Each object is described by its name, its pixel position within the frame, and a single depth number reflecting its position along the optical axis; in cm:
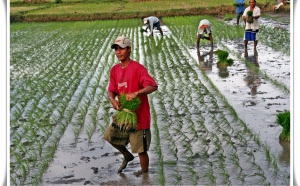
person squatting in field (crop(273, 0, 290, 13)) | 2099
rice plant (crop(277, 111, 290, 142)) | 580
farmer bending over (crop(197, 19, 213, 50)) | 1230
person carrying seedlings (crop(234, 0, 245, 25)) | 1827
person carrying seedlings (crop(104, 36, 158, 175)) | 477
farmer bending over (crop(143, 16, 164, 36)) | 1513
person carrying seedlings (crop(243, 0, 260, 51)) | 1155
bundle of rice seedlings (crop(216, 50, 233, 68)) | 1070
